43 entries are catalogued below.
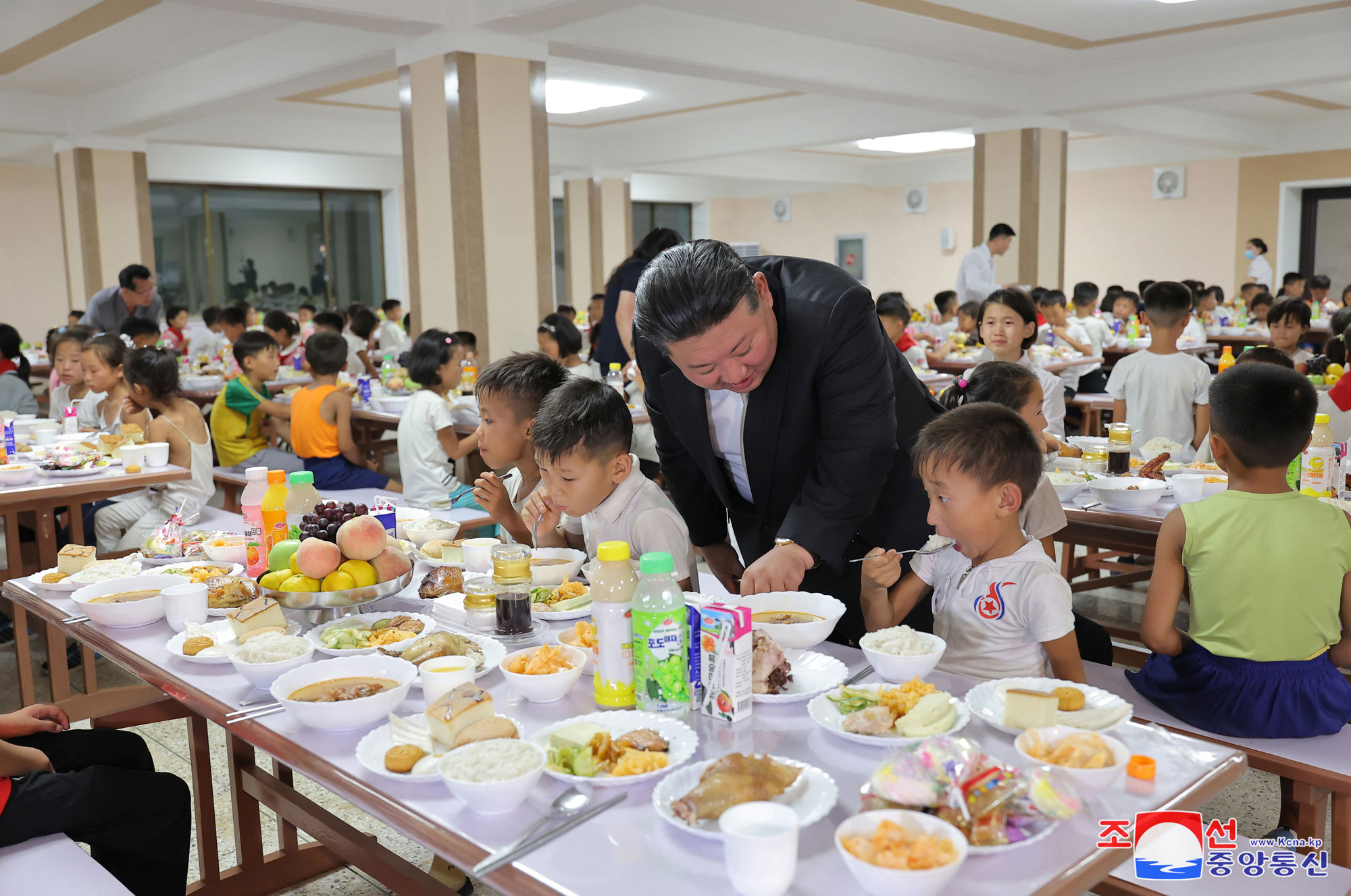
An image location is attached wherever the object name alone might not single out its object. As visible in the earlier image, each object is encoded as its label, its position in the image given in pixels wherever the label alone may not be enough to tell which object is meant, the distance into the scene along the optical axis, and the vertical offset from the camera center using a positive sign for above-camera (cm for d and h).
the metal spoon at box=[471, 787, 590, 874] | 115 -55
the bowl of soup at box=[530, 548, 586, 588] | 207 -51
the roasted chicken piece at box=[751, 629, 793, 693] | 148 -50
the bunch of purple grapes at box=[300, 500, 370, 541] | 196 -38
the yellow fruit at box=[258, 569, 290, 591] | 186 -46
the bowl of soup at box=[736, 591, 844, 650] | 166 -50
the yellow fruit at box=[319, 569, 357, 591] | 187 -47
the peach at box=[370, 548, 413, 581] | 194 -46
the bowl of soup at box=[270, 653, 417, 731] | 142 -52
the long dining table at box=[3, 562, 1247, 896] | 105 -55
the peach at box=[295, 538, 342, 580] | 185 -42
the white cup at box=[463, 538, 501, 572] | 222 -51
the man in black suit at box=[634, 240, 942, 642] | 172 -20
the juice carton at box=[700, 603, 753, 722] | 137 -46
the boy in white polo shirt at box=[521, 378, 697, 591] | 212 -34
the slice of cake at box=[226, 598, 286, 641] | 178 -50
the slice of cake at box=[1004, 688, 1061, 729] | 132 -50
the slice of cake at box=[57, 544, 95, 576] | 228 -51
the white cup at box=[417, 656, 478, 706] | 150 -51
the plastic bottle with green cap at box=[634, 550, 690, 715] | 140 -43
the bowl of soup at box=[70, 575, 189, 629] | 192 -52
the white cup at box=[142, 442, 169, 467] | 373 -47
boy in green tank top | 197 -54
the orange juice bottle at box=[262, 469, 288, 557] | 210 -38
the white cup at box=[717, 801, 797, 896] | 99 -52
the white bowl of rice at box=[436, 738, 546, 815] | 118 -52
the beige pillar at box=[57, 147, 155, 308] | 1012 +100
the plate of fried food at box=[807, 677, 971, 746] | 132 -52
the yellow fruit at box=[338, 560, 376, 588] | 189 -45
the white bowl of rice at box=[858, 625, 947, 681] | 149 -49
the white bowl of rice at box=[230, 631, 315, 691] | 159 -52
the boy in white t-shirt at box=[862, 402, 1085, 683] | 184 -44
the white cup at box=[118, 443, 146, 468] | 369 -47
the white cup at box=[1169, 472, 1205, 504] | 277 -49
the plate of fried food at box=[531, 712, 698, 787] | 125 -53
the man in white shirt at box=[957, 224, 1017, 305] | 899 +24
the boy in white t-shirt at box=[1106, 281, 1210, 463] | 405 -34
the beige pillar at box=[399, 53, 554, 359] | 609 +69
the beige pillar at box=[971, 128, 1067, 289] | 956 +96
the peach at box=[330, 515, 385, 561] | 190 -40
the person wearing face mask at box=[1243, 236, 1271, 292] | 1221 +35
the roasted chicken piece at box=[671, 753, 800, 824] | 113 -52
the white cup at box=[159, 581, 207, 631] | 190 -51
